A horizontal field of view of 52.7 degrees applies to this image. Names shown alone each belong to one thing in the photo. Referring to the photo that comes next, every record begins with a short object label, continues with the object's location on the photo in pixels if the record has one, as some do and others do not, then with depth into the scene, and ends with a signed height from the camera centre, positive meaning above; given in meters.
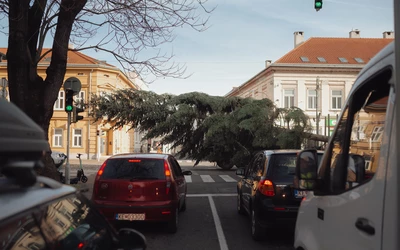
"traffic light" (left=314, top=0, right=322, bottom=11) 10.48 +3.33
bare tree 9.65 +2.29
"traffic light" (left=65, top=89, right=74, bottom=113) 13.43 +1.03
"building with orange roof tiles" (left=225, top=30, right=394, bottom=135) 45.94 +6.37
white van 2.09 -0.29
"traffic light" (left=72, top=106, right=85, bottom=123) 14.46 +0.50
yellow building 46.31 +0.90
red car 7.55 -1.13
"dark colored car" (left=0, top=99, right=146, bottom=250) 1.82 -0.36
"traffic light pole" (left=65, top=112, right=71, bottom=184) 13.89 -1.46
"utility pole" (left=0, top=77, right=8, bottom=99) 12.47 +1.50
